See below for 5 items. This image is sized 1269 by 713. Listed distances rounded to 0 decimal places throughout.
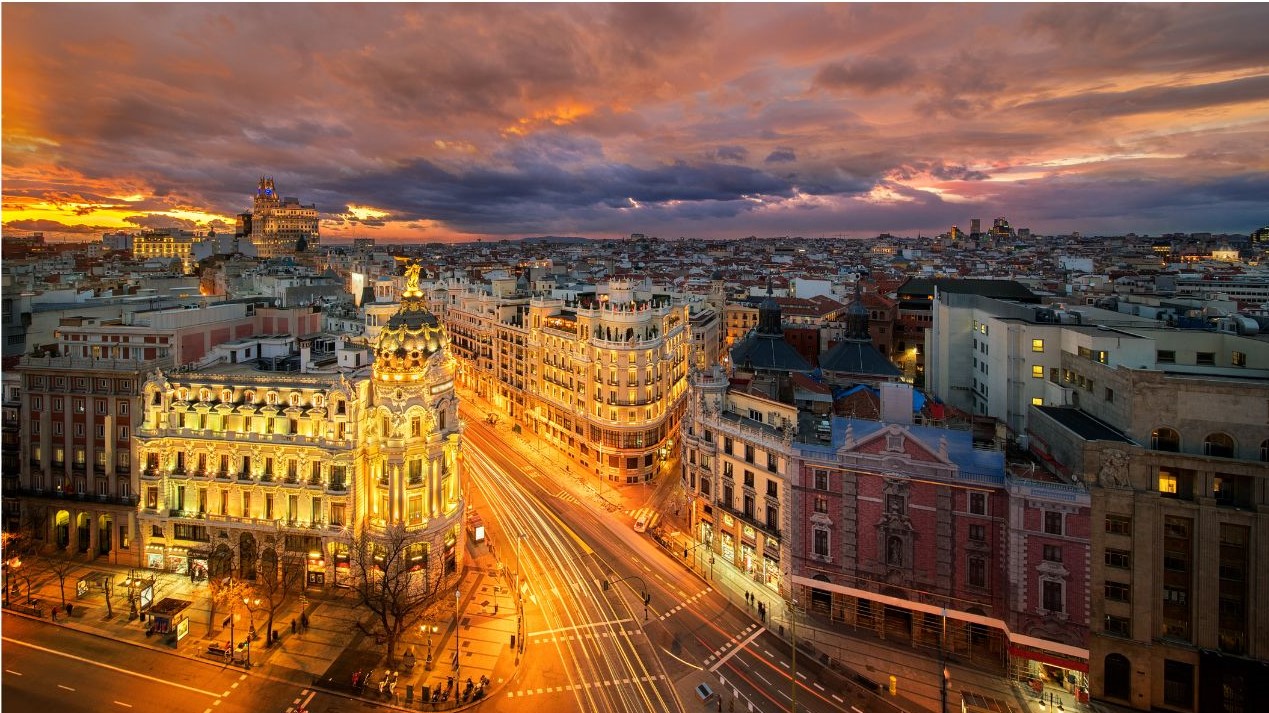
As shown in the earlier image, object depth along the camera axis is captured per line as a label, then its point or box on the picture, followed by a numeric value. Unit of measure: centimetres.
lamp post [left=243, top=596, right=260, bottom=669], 5435
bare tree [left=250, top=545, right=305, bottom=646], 6016
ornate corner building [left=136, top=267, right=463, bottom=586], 6425
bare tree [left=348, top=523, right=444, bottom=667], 5953
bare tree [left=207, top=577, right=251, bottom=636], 5759
